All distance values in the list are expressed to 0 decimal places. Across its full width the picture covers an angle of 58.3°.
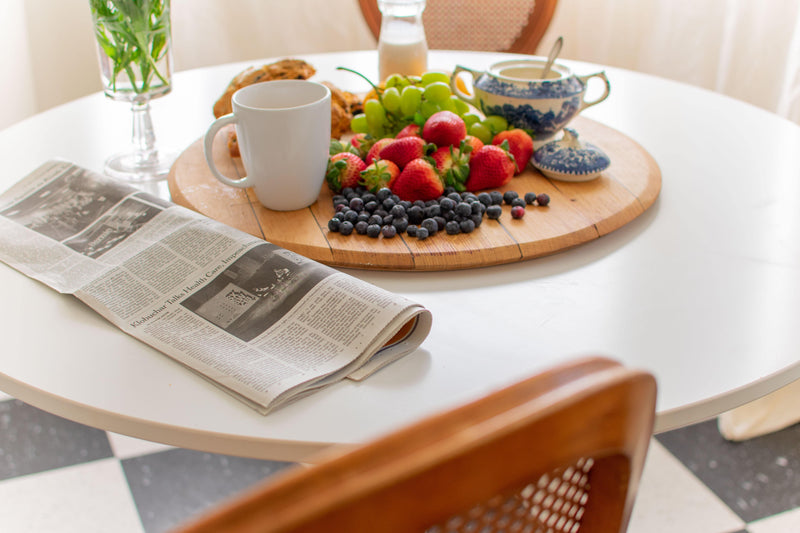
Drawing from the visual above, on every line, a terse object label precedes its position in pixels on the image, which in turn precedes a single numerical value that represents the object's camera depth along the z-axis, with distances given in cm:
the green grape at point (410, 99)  115
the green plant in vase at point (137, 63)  103
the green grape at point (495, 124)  113
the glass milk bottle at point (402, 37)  138
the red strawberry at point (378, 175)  99
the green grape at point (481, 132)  113
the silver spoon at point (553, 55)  115
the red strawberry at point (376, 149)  106
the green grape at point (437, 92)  115
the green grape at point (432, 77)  123
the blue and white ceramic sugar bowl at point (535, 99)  109
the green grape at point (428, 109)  115
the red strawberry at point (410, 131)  110
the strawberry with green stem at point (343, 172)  101
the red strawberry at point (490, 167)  100
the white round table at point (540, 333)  62
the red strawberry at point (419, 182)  96
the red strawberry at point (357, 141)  111
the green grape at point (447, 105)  116
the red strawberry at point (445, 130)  104
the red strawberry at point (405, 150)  103
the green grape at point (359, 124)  121
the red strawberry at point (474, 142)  106
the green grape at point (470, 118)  116
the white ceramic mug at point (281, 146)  90
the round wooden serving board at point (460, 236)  85
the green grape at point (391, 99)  115
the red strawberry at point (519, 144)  107
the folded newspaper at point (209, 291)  67
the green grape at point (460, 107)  118
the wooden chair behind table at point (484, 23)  195
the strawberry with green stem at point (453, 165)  101
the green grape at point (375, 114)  117
